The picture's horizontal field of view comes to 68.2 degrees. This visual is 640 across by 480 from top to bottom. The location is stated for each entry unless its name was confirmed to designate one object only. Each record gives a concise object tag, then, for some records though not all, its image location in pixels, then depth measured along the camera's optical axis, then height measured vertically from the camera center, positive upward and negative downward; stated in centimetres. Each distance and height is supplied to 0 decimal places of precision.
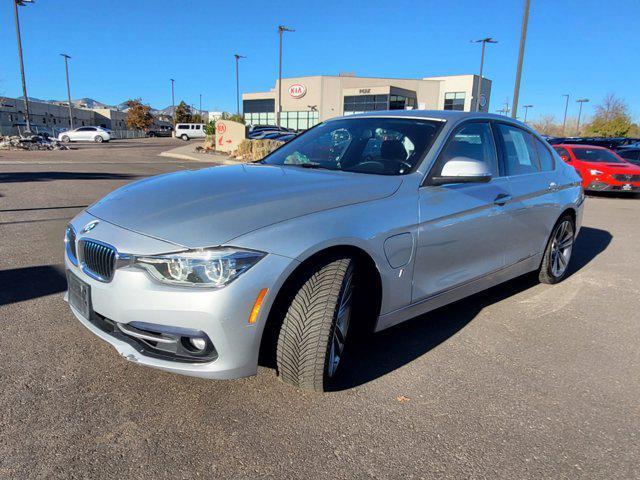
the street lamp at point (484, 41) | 3654 +701
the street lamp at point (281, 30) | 3703 +745
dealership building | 5828 +439
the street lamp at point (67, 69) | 5723 +610
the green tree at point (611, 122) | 6041 +202
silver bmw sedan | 227 -63
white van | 6381 -90
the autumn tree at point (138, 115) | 8800 +136
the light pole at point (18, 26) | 3044 +584
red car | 1317 -89
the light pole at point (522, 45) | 1630 +308
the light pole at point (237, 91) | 5374 +395
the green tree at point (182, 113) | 8975 +199
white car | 4722 -139
